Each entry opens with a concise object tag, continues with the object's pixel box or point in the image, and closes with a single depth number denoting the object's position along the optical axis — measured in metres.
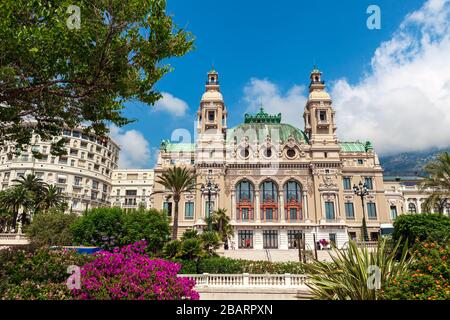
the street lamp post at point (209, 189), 29.11
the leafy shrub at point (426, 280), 8.19
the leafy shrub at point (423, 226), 25.20
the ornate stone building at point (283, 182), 48.84
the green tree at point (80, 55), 9.29
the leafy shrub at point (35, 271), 8.54
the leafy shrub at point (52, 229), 33.19
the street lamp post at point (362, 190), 28.24
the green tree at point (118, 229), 32.22
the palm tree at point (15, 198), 40.25
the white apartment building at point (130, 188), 76.31
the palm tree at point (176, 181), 35.19
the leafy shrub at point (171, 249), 25.38
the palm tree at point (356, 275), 10.35
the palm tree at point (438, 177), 32.47
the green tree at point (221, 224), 38.71
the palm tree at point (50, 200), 42.76
